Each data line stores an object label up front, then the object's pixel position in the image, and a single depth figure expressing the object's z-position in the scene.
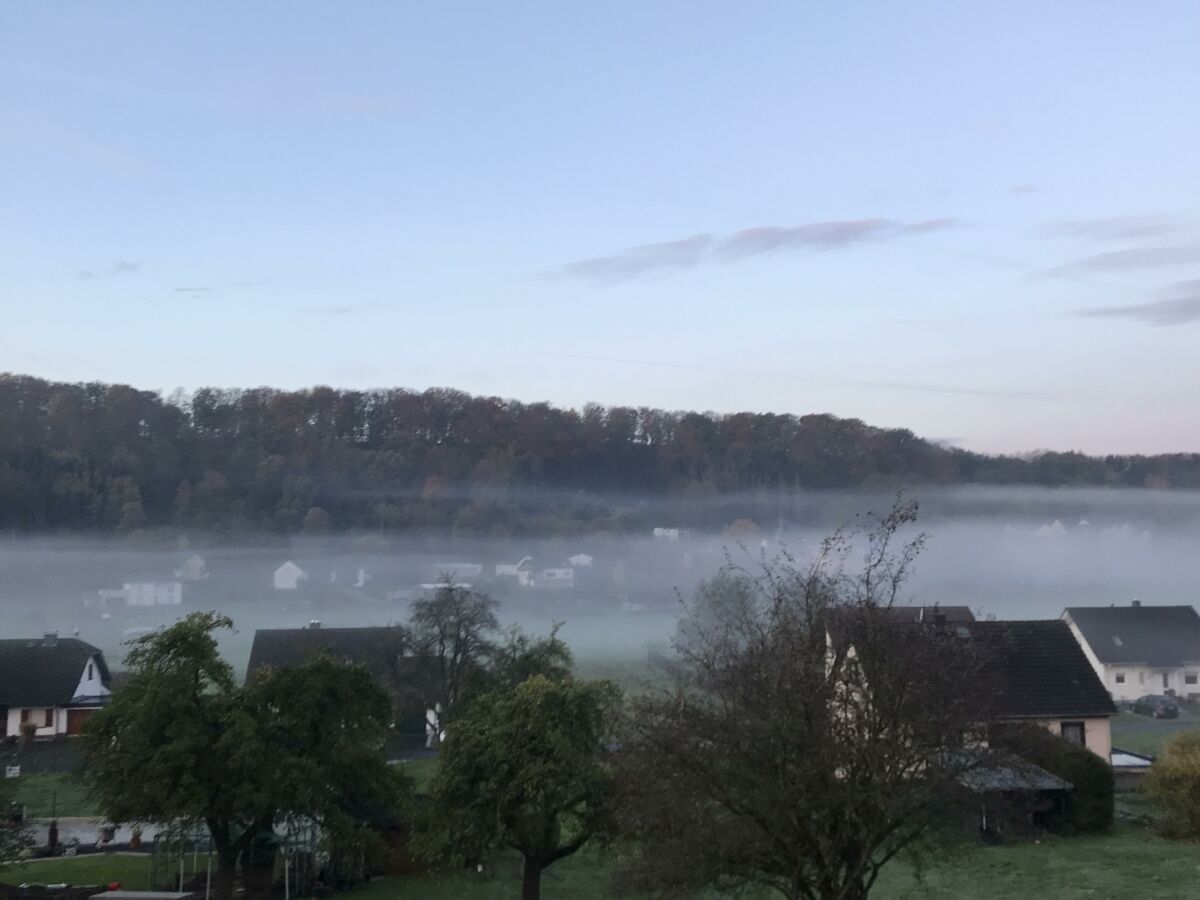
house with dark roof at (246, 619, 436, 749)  42.59
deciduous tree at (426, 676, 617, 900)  20.30
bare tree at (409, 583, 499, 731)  41.81
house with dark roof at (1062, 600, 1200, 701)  58.41
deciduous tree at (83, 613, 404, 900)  21.94
